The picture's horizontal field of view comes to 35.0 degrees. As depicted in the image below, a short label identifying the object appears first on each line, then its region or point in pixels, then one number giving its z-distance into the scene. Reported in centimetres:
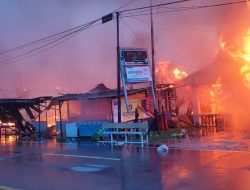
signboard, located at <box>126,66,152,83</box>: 2272
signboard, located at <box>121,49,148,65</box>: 2283
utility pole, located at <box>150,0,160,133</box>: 2386
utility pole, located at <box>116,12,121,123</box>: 2186
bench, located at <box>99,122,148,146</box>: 1872
